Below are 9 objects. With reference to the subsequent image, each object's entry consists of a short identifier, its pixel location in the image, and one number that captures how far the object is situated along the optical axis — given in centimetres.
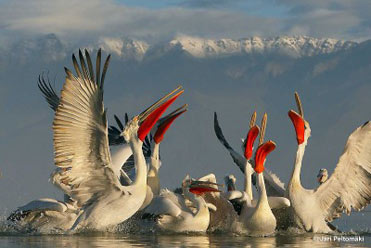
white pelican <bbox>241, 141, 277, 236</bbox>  1605
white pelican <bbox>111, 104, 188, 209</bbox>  1756
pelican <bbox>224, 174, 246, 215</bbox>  1662
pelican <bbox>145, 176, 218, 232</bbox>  1622
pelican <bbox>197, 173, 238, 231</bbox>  1700
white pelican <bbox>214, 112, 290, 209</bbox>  1688
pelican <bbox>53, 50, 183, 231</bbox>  1527
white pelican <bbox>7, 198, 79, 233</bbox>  1627
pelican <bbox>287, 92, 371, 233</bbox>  1725
